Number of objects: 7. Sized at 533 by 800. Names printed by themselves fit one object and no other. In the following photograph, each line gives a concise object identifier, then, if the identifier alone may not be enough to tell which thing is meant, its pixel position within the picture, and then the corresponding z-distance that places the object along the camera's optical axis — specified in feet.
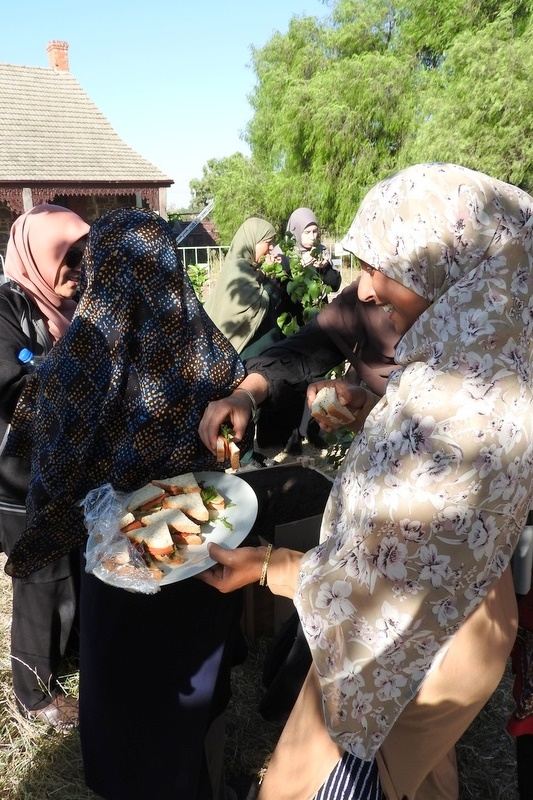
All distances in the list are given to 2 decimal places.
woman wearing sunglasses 8.17
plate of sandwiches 5.11
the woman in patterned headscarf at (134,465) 5.33
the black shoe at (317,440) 20.43
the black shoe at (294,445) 19.69
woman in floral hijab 3.58
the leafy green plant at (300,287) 16.73
